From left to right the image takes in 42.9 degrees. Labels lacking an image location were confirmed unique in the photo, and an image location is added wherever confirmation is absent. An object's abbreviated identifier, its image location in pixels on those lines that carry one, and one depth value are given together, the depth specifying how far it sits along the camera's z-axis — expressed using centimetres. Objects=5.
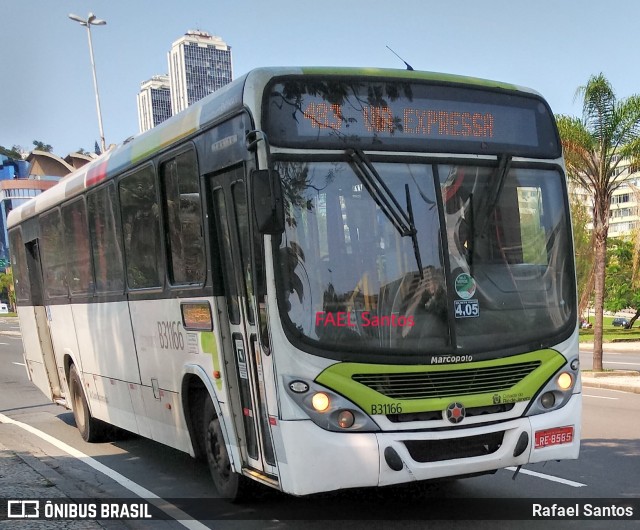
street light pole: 3112
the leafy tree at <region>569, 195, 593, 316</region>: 2538
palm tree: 1919
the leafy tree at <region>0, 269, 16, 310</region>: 11931
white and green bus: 548
